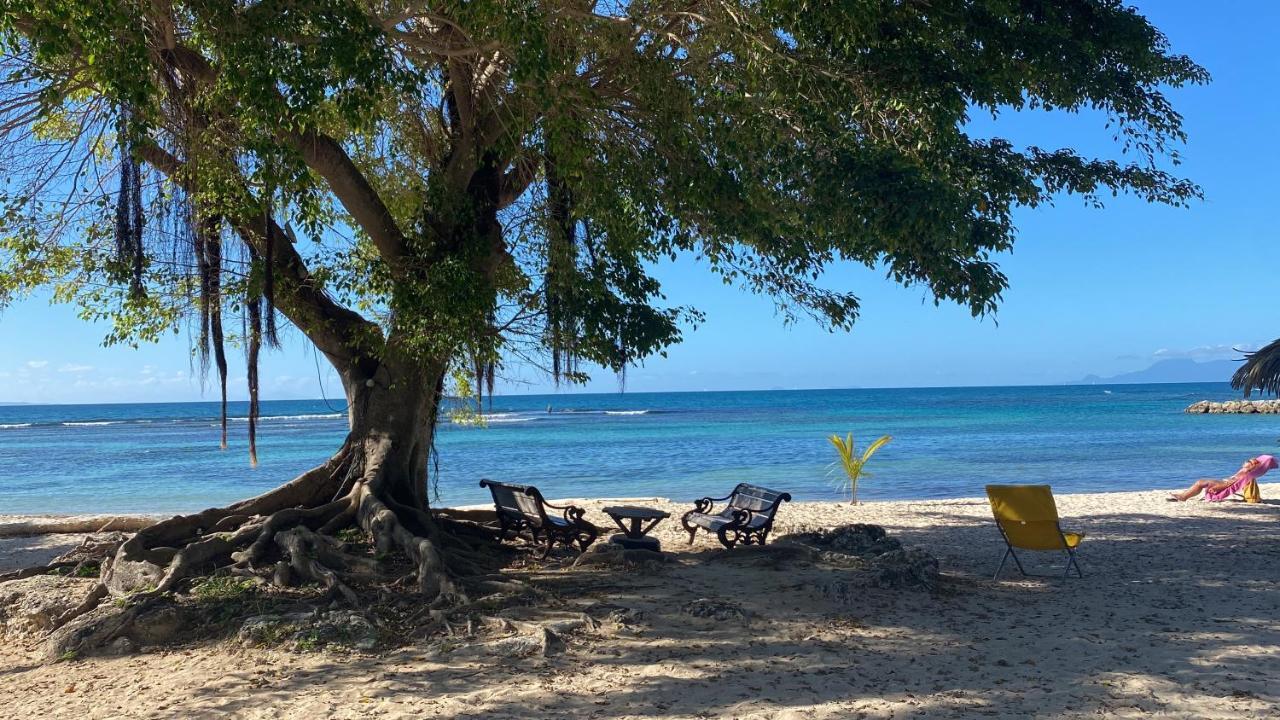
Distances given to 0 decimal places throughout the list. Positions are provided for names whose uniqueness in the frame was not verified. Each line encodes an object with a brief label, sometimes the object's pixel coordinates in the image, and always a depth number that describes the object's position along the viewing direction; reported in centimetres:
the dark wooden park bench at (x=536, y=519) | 848
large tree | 600
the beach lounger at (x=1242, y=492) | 1366
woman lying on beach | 1378
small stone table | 853
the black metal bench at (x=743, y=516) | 872
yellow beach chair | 769
